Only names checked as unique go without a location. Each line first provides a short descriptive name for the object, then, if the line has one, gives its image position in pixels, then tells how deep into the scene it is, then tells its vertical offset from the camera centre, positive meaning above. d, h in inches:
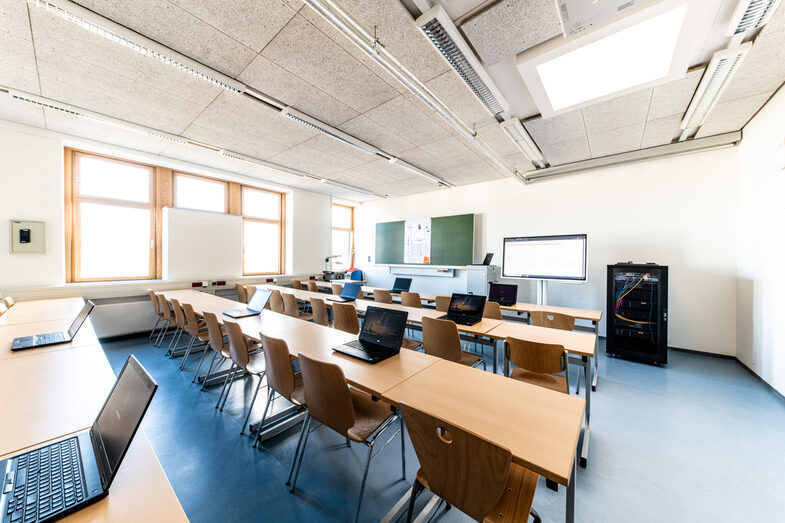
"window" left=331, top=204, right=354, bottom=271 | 344.2 +29.5
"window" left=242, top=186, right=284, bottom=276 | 260.5 +27.3
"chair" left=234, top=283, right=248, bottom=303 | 207.8 -26.5
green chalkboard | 250.0 +19.2
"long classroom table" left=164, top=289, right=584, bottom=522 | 39.7 -27.0
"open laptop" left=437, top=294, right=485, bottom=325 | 114.3 -20.9
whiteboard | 202.2 +10.6
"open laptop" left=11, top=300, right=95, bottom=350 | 75.5 -23.9
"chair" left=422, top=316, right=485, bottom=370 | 100.1 -30.8
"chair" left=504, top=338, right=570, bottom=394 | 80.1 -30.6
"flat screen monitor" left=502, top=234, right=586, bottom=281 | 173.5 +2.3
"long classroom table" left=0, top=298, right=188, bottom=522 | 28.2 -25.1
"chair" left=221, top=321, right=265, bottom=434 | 90.7 -32.1
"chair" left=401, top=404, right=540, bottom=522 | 36.7 -31.1
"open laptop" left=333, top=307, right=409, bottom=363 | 75.9 -22.4
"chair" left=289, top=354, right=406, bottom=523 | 58.7 -33.9
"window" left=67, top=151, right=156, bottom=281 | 178.2 +26.7
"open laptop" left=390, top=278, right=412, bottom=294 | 223.9 -21.0
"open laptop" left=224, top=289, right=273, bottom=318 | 126.8 -22.7
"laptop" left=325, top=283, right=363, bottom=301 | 179.3 -21.7
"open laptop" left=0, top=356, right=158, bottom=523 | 27.0 -24.2
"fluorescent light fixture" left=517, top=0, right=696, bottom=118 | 77.0 +66.3
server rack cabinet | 146.0 -28.6
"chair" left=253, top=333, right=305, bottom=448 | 72.7 -30.6
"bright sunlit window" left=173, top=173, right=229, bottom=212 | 219.6 +54.8
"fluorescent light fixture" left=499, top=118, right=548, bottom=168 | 138.7 +68.5
